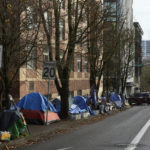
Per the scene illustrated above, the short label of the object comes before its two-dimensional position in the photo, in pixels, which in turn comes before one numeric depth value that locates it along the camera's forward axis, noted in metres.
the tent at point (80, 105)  22.30
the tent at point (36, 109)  17.26
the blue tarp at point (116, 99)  35.46
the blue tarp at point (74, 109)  21.58
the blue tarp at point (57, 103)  21.64
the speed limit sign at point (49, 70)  16.30
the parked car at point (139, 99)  45.06
